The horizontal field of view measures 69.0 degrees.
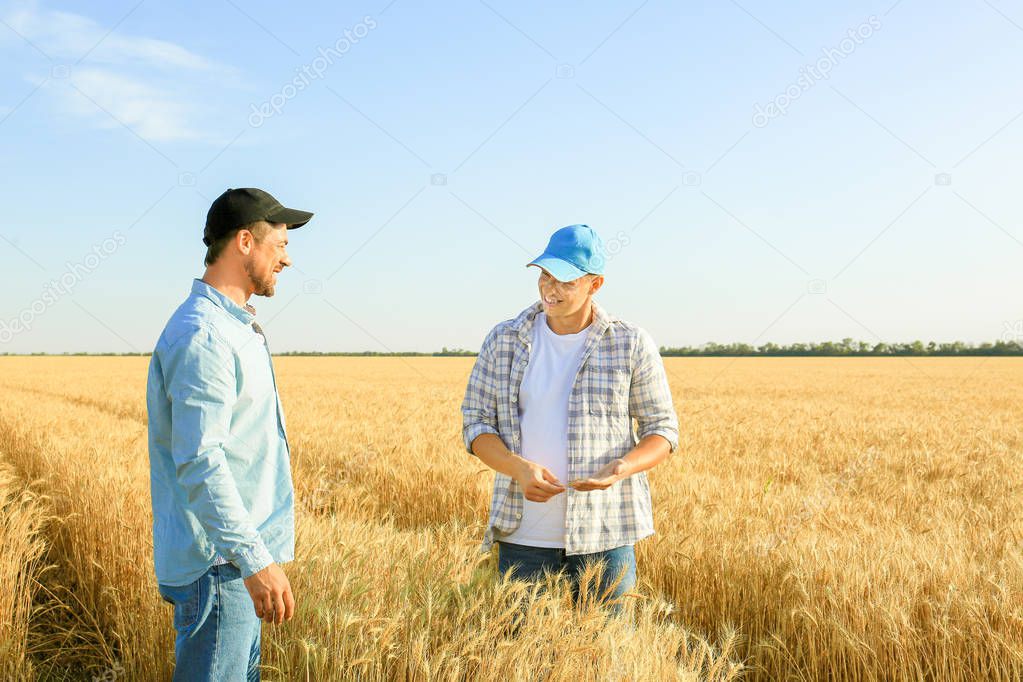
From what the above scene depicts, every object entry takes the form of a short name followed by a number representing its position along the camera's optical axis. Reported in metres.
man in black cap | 1.86
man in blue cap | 2.63
